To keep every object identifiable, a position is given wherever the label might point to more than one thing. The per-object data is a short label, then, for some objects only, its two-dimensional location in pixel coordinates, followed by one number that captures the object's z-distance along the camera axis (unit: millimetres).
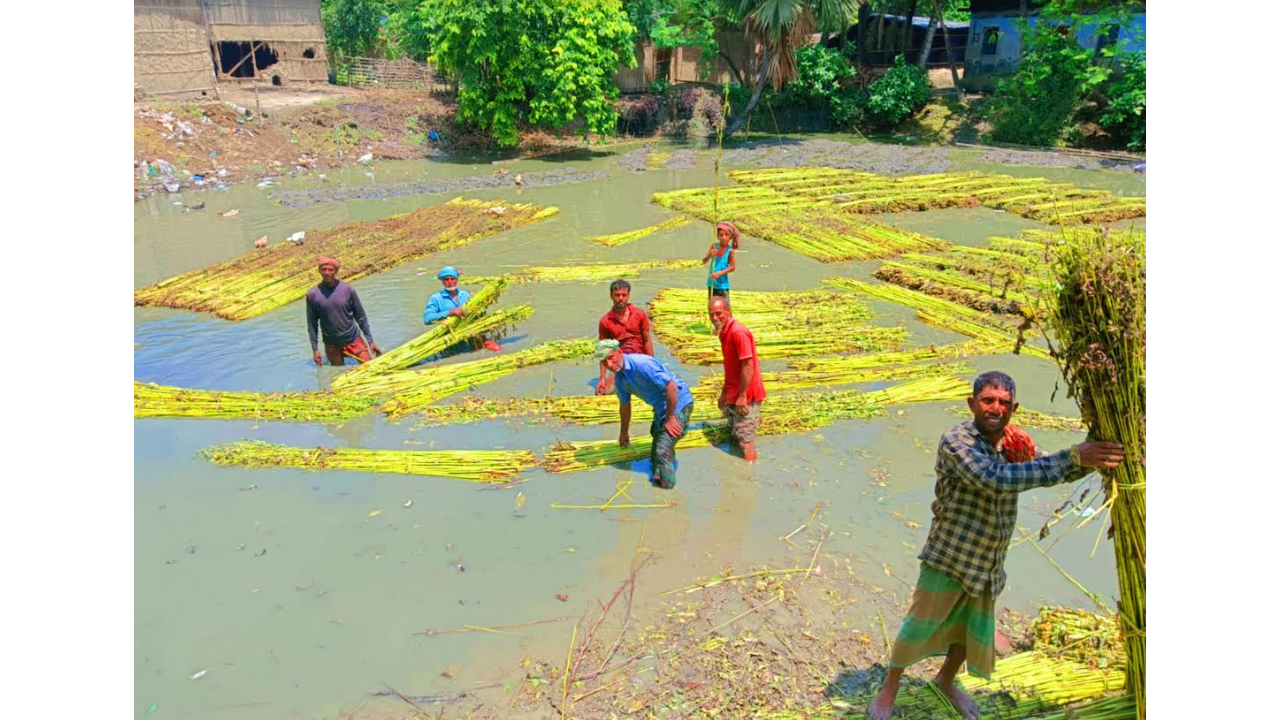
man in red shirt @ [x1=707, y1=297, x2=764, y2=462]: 5965
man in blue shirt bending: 5703
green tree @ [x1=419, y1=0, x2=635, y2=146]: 21234
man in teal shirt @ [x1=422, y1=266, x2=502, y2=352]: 8461
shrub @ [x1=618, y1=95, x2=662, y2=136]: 27922
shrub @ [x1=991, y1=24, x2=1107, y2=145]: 23359
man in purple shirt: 7953
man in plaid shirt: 3025
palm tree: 23562
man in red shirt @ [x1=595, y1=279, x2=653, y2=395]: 6918
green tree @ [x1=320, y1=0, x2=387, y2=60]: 30956
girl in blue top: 8211
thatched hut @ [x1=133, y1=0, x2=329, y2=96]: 22172
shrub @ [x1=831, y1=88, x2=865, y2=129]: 27922
